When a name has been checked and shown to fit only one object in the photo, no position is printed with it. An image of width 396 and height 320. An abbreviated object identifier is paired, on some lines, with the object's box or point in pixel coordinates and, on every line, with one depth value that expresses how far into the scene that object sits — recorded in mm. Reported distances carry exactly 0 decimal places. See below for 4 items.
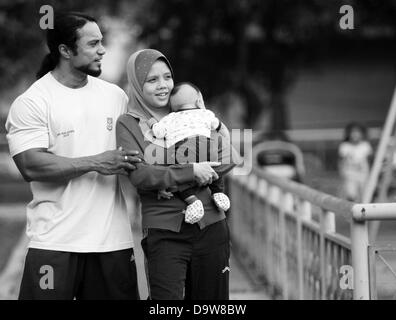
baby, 8930
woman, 8867
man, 9062
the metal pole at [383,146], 18672
